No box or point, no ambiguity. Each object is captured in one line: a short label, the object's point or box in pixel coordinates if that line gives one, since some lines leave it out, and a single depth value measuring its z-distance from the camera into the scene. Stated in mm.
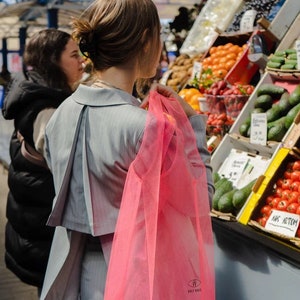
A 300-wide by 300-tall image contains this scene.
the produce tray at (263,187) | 3084
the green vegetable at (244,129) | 3750
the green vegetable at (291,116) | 3457
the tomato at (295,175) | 3029
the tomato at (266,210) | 3045
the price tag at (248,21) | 4719
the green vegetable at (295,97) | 3572
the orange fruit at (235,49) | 4684
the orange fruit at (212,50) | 4877
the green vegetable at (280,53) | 3879
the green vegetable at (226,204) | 3279
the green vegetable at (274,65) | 3832
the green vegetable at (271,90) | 3762
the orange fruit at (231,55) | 4605
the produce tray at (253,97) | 3881
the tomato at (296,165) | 3078
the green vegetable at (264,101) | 3789
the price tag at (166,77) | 5744
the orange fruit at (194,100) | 4637
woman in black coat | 3367
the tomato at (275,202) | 3027
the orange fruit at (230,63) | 4555
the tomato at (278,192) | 3077
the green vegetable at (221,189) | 3401
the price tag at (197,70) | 4971
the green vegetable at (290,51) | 3811
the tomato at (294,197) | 2970
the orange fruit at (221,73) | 4594
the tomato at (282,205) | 2973
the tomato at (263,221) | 2990
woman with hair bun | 1897
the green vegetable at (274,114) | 3646
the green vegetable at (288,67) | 3686
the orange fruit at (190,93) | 4691
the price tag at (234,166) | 3604
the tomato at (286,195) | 3013
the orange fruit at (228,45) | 4749
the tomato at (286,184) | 3066
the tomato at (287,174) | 3100
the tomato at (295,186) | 3021
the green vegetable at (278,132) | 3436
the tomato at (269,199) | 3092
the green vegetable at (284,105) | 3654
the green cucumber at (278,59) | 3842
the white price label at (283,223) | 2766
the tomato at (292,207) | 2924
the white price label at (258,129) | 3537
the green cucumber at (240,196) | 3229
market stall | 2857
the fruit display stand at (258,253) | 2740
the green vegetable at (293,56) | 3727
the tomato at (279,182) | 3129
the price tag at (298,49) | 3516
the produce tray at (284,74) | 3654
